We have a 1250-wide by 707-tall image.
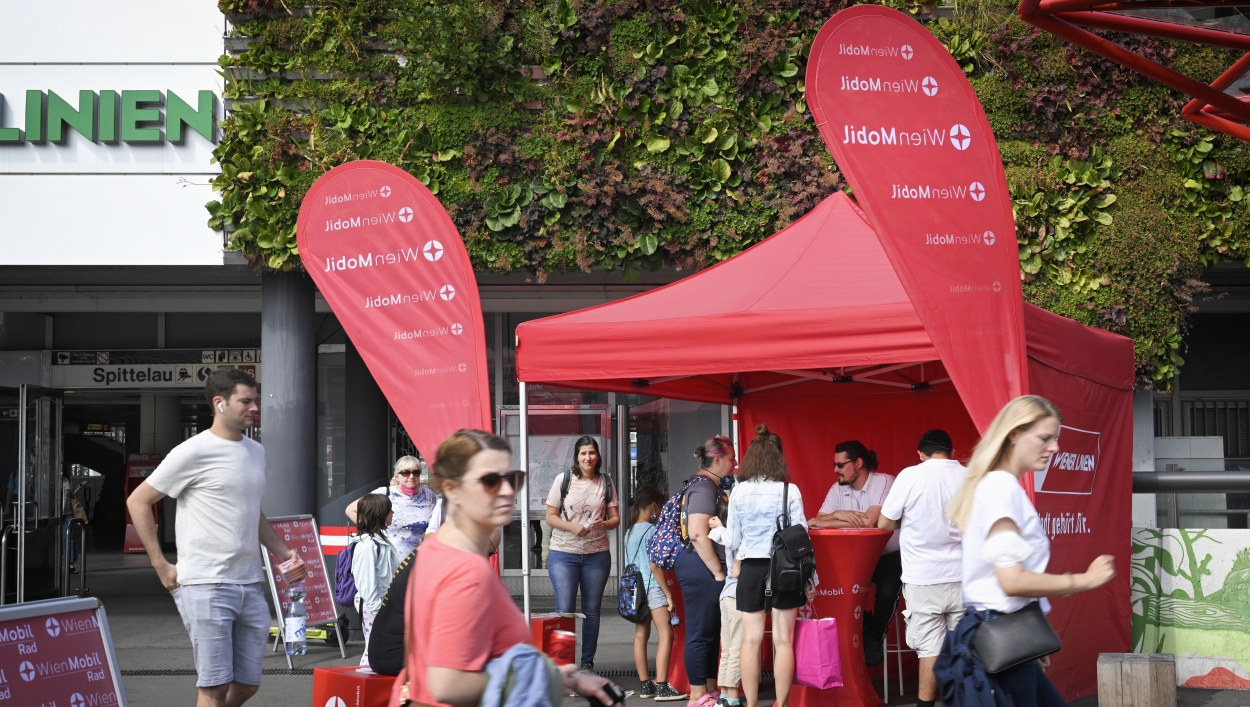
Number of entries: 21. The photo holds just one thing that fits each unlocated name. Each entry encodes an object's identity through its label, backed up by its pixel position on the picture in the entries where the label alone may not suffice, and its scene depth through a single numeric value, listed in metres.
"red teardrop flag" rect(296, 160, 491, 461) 6.30
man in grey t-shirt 4.80
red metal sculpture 7.14
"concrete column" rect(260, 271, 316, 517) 10.79
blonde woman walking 3.65
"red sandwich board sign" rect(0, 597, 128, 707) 4.80
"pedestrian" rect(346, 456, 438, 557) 7.74
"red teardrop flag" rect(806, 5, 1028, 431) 5.45
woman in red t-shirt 2.64
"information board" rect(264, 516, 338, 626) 9.62
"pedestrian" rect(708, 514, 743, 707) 6.84
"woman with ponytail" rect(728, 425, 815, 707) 6.56
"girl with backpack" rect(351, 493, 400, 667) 7.29
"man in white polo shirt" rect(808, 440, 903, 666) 7.43
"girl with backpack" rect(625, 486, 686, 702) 7.70
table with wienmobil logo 7.01
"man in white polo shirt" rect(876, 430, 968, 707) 6.32
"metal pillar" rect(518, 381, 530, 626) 6.74
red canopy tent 6.41
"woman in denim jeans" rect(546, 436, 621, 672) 8.11
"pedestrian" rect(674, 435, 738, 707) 7.06
